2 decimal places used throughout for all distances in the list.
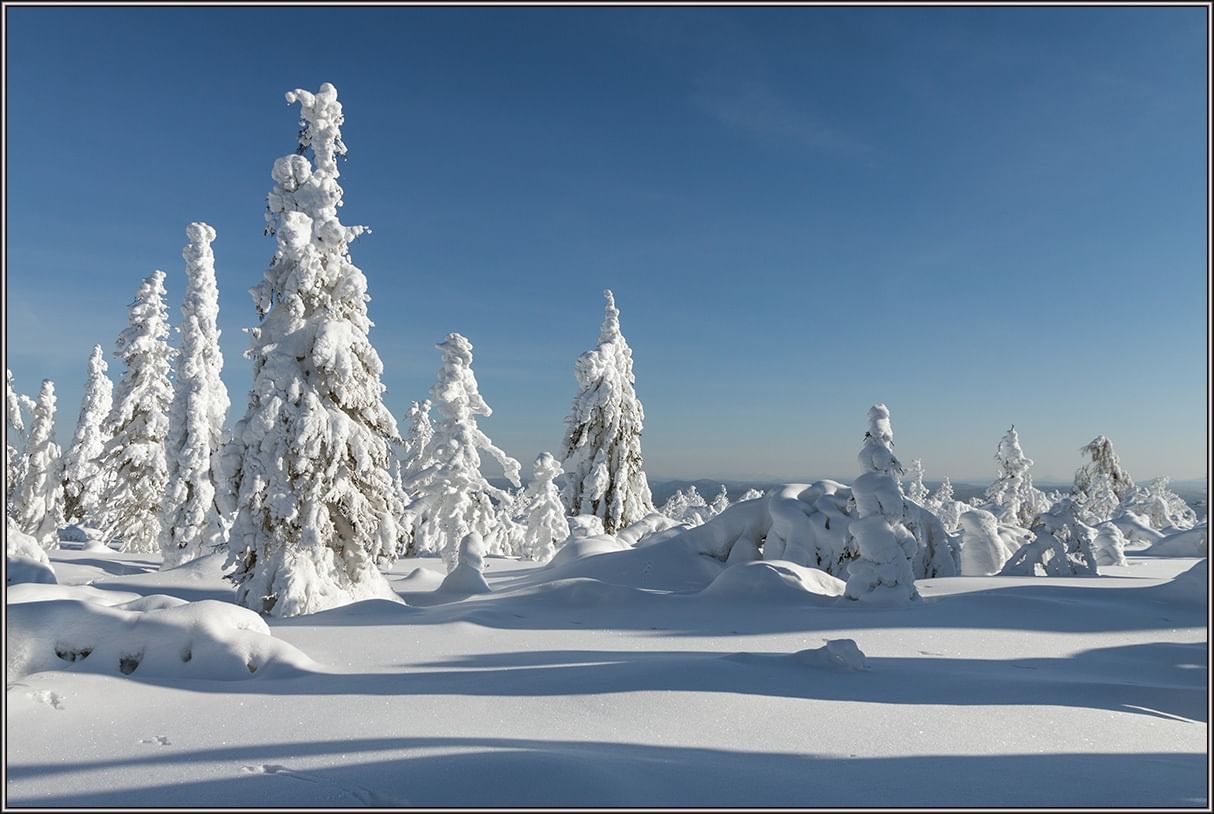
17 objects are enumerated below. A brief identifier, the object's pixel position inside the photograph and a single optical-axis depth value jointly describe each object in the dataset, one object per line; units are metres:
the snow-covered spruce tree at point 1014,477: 49.16
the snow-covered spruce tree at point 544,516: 30.11
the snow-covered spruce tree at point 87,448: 35.84
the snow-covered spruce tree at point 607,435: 31.03
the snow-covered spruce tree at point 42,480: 32.22
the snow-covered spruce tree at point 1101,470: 51.00
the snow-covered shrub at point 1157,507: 49.34
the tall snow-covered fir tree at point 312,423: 14.02
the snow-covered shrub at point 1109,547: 22.48
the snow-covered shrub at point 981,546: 20.28
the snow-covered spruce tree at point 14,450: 31.65
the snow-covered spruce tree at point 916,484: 63.53
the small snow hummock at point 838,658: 7.55
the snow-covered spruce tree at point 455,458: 23.14
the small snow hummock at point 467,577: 14.60
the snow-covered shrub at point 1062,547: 17.61
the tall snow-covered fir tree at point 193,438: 24.45
